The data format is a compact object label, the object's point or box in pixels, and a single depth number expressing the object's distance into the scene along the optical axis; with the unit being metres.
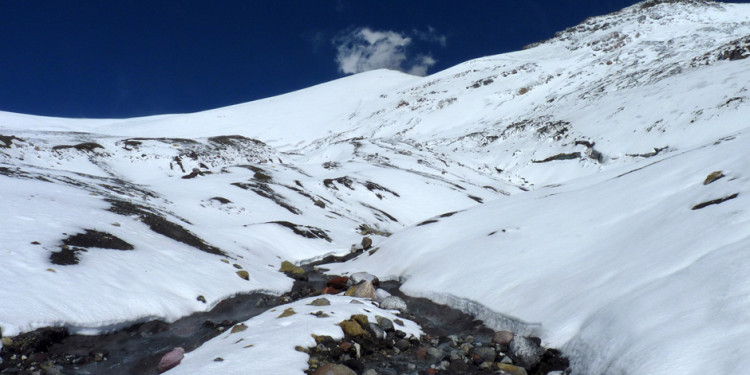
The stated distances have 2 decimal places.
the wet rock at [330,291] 14.60
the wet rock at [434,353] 8.61
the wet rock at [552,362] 7.30
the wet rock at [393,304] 11.76
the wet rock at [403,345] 9.05
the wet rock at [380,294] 12.62
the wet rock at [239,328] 9.45
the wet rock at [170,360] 8.19
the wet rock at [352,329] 8.98
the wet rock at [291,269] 18.30
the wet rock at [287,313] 10.11
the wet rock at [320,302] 10.92
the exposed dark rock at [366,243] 22.55
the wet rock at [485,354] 8.26
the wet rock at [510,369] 7.55
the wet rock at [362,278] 14.98
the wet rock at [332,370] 7.15
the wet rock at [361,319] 9.42
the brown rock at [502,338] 8.77
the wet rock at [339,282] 15.18
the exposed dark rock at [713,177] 11.81
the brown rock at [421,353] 8.64
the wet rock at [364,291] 12.83
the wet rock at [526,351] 7.73
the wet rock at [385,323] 9.59
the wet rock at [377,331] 9.16
